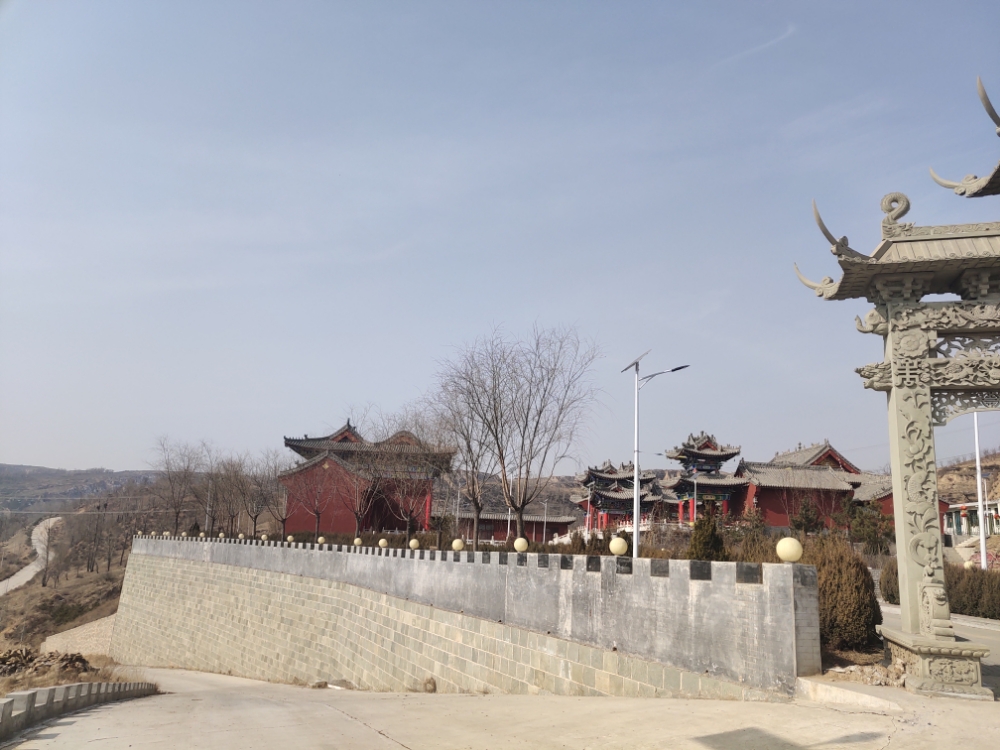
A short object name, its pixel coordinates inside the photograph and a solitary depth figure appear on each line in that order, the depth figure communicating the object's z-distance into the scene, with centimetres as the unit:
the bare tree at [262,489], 4072
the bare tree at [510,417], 1889
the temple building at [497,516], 3638
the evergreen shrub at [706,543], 1001
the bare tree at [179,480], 4600
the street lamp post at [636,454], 1459
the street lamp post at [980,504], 1916
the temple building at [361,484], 3016
